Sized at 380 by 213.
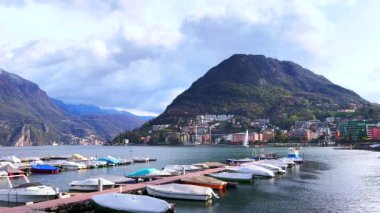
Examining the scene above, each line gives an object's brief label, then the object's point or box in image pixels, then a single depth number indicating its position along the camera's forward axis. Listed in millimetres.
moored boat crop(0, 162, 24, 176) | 70625
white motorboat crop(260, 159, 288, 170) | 75850
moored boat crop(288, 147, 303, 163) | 92600
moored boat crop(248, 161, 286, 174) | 68000
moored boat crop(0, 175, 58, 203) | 38188
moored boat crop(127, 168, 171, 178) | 54812
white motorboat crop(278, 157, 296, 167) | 82962
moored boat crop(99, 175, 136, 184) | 49656
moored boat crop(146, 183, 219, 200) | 40250
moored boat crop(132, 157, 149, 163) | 110250
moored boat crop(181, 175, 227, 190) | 47562
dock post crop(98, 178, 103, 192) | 42706
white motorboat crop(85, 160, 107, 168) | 89500
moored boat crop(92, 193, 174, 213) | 31281
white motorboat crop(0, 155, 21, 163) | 99862
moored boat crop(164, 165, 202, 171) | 66688
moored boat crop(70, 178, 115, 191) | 45562
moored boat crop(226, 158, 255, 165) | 88412
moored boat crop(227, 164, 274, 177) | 59594
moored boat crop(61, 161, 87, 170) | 84688
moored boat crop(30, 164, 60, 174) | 77688
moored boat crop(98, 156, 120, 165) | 96844
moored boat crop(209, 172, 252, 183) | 54719
